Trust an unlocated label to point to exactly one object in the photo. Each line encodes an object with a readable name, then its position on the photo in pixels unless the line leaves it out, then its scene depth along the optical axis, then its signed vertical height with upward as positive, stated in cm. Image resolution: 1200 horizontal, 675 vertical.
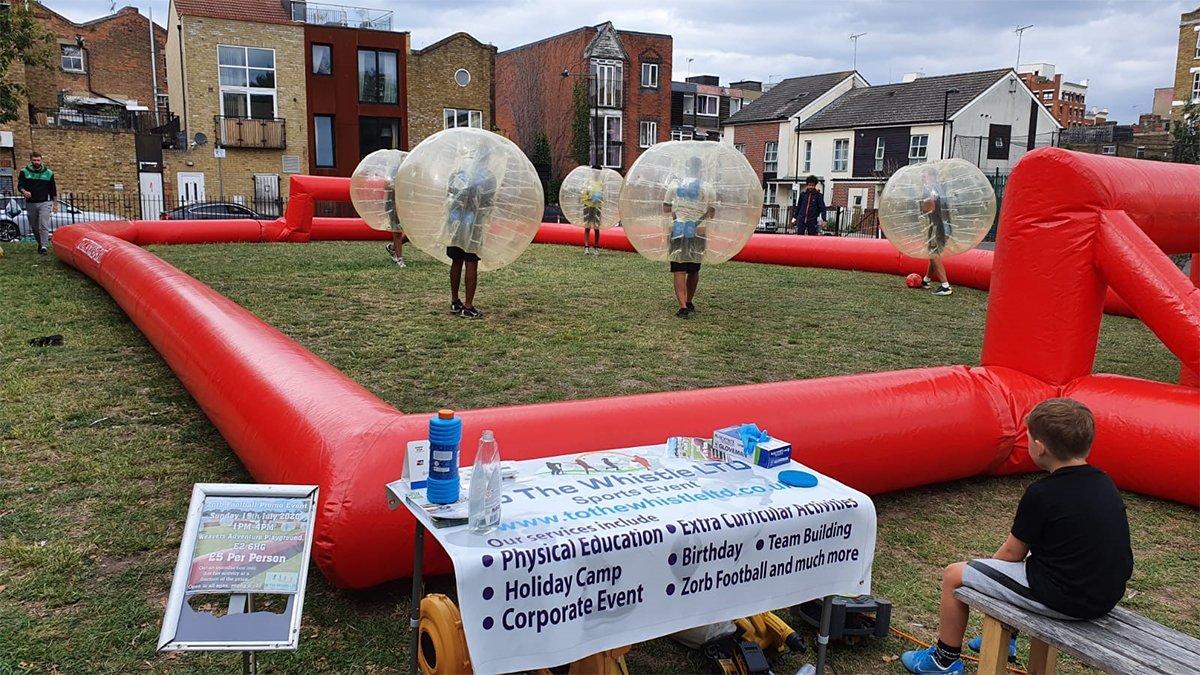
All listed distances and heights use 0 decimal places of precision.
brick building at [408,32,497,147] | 3659 +477
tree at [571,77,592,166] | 4403 +383
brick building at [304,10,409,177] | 3497 +434
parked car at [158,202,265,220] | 2447 -60
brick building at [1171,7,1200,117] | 4566 +787
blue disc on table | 318 -104
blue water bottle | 273 -86
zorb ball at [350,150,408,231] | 1439 +8
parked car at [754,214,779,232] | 3189 -97
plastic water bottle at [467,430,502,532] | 260 -92
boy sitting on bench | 284 -112
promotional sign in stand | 241 -111
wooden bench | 261 -139
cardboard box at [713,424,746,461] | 343 -99
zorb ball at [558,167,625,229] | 1834 +3
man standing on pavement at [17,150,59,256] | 1437 -14
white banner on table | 250 -113
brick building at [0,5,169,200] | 2906 +361
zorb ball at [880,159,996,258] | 1179 -5
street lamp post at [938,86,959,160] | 3831 +456
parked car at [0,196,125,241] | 1895 -73
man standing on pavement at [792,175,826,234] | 1873 -23
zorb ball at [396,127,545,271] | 837 +2
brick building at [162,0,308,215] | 3250 +342
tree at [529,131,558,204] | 4409 +207
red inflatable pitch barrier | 363 -106
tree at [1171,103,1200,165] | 3098 +246
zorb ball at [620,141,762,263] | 922 -1
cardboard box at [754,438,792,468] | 335 -100
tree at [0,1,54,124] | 1441 +249
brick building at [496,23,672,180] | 4400 +560
